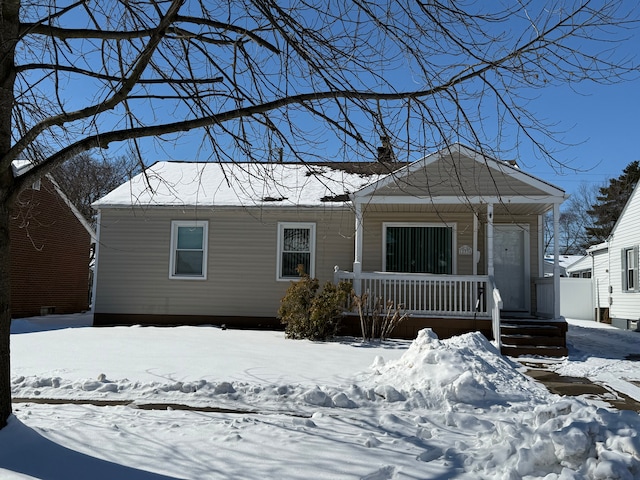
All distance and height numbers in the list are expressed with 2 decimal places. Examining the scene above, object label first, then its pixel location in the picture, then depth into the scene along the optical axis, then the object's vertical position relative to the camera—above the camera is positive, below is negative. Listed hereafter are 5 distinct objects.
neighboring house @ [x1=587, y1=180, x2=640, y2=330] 18.02 +1.01
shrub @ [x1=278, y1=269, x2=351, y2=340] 11.16 -0.41
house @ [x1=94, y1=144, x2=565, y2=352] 13.62 +0.96
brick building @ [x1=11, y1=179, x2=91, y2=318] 18.11 +0.78
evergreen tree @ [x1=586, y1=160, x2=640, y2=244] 40.56 +7.31
